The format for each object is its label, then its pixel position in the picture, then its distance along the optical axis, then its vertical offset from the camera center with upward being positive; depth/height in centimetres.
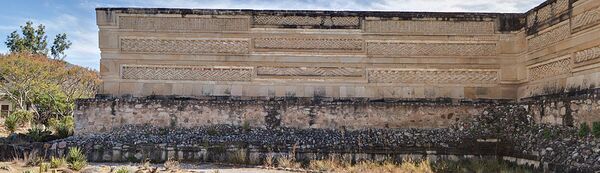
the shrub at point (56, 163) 1011 -112
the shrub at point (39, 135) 1340 -83
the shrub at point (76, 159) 999 -110
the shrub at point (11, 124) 2034 -83
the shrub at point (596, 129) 878 -49
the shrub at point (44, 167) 976 -117
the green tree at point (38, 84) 2578 +81
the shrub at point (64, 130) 1398 -76
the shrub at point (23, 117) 2198 -63
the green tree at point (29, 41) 3872 +419
